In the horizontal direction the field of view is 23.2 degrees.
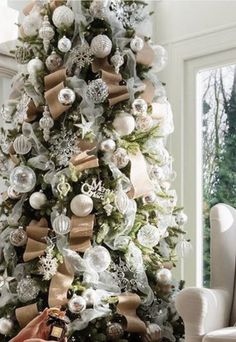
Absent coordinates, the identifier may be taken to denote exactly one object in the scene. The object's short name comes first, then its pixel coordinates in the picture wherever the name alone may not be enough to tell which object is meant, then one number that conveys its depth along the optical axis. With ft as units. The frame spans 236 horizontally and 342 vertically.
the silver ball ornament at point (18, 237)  8.20
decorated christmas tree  7.99
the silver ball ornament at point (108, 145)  8.21
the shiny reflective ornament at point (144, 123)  8.54
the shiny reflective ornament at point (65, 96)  8.11
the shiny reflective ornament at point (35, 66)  8.46
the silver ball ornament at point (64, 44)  8.29
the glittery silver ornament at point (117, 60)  8.45
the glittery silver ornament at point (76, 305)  7.75
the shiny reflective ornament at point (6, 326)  7.98
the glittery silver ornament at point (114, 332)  7.93
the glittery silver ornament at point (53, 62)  8.45
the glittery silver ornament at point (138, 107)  8.44
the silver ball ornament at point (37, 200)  8.12
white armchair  7.51
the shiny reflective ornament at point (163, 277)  8.57
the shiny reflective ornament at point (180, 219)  9.18
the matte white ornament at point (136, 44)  8.59
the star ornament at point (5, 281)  8.19
